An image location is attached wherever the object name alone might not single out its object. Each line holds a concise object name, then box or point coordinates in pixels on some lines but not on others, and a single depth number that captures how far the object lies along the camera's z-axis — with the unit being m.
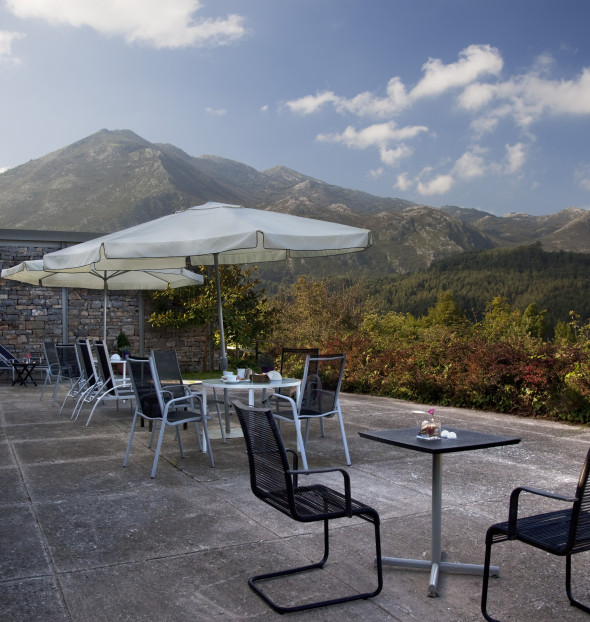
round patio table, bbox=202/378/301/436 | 5.43
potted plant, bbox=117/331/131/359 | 13.20
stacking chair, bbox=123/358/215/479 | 4.95
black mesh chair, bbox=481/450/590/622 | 2.30
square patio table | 2.87
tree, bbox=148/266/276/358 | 14.43
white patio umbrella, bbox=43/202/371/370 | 5.18
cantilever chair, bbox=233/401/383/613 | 2.65
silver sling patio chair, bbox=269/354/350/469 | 5.24
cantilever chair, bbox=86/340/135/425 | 7.00
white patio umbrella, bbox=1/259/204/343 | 9.83
